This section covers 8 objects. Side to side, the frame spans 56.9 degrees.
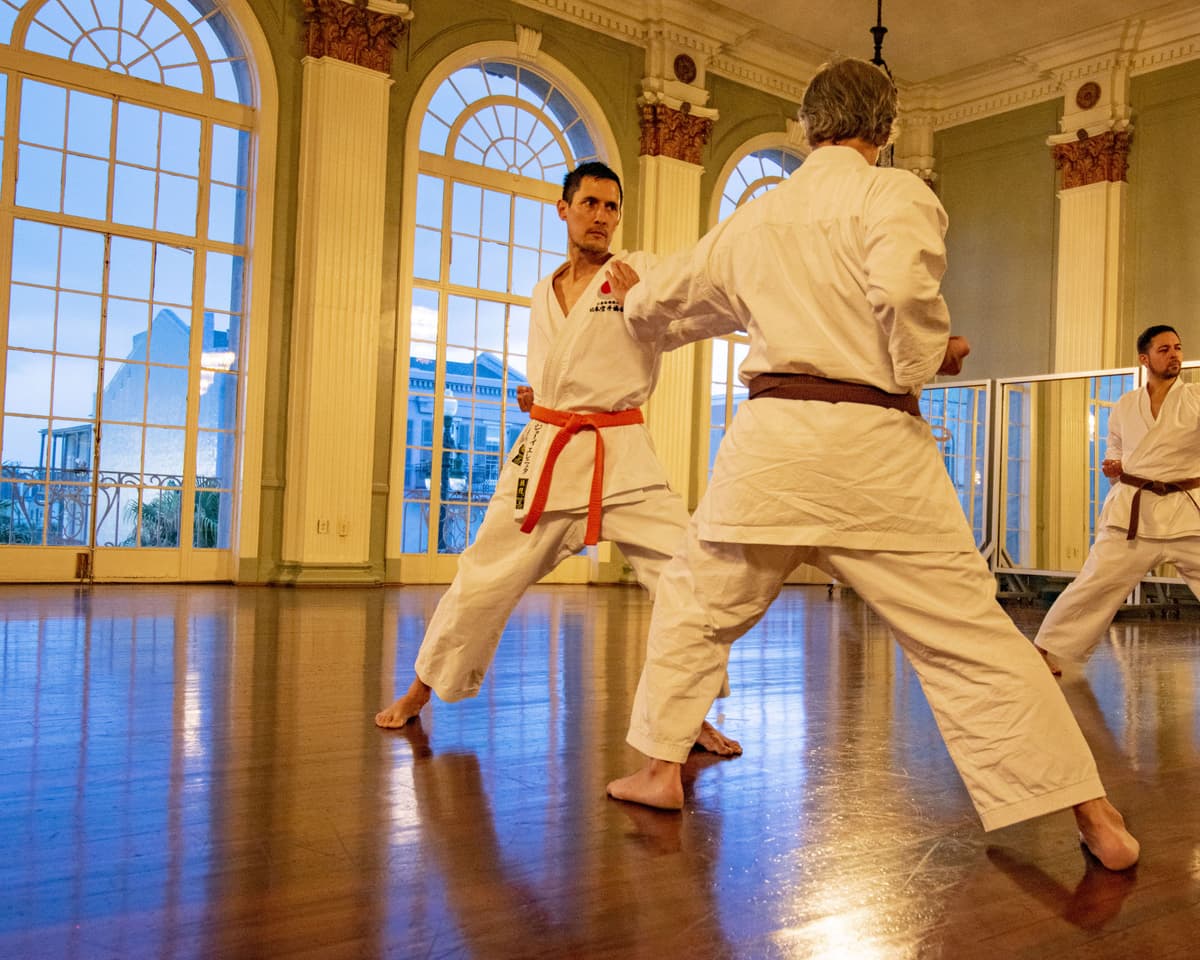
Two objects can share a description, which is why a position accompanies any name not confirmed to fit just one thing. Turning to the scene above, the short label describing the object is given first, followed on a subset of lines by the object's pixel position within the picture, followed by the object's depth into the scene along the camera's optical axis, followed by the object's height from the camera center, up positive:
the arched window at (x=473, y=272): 8.52 +1.90
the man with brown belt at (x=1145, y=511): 4.17 +0.07
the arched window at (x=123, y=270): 6.97 +1.52
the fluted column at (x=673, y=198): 9.44 +2.73
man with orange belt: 2.61 +0.05
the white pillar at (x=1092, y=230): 9.88 +2.70
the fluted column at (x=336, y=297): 7.68 +1.47
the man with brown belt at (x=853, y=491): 1.82 +0.05
